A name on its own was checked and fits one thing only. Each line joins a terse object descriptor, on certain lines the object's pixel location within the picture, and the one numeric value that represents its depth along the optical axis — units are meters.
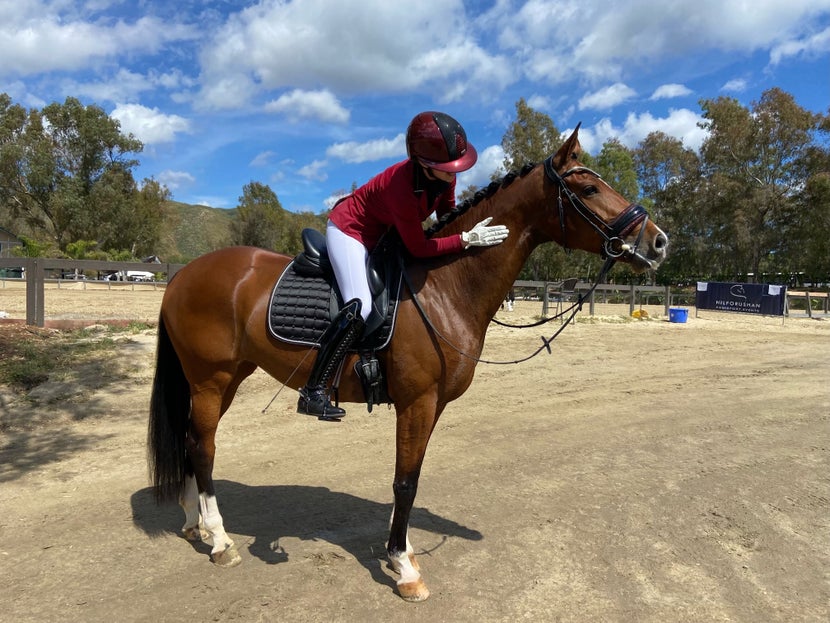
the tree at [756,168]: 43.12
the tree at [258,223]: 53.12
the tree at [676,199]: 50.78
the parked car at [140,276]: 41.15
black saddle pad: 3.29
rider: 3.02
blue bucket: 19.20
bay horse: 3.10
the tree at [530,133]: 41.38
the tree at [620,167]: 41.44
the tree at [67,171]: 46.84
